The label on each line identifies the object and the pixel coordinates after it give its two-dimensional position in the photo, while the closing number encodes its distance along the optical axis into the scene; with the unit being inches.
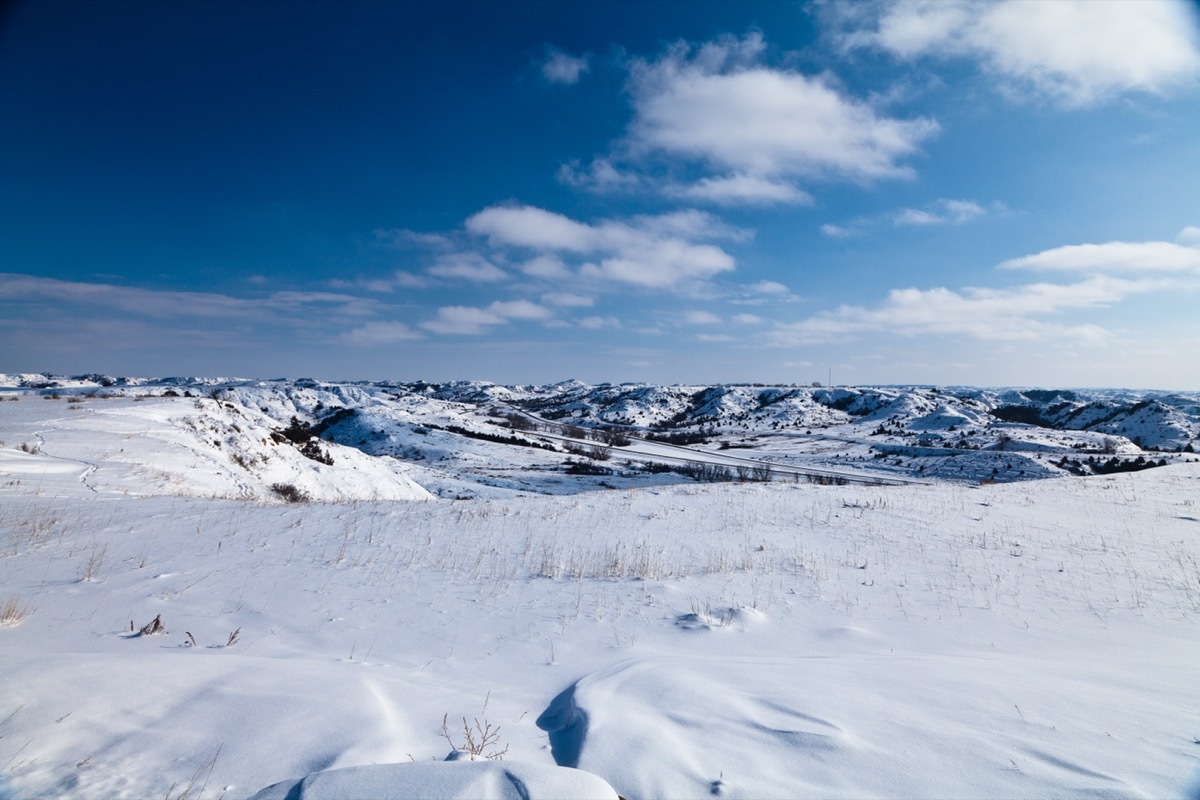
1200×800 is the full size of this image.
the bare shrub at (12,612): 192.1
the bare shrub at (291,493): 754.2
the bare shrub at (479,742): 124.2
